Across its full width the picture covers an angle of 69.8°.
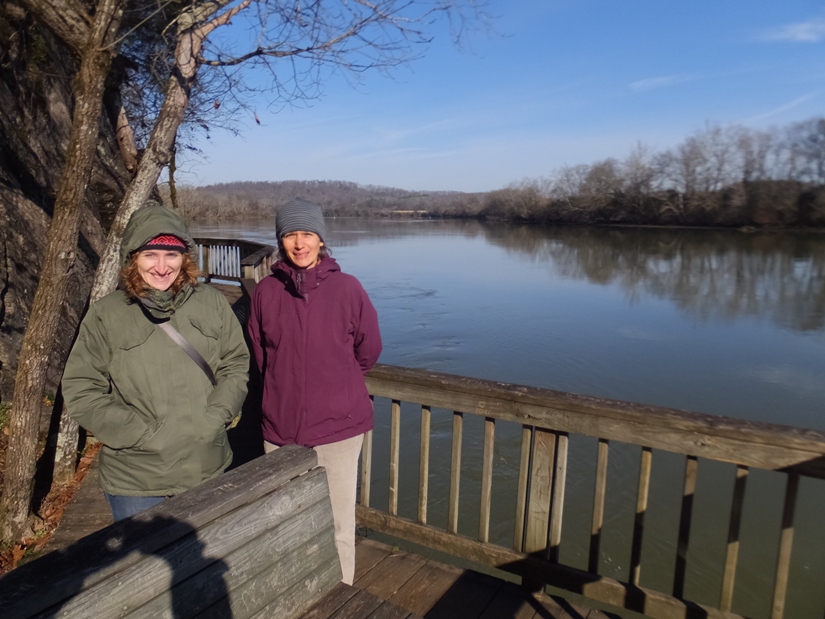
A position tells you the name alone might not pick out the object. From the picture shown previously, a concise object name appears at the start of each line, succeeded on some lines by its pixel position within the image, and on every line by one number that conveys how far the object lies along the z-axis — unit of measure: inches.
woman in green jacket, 79.7
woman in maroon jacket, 92.0
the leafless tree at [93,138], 129.1
